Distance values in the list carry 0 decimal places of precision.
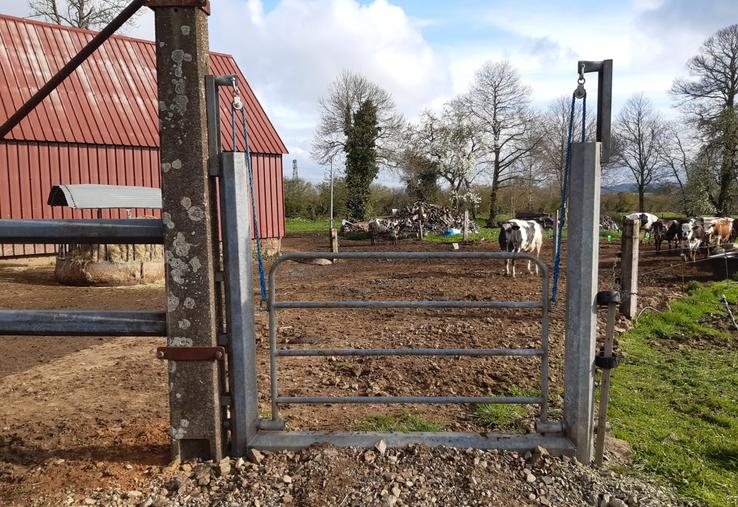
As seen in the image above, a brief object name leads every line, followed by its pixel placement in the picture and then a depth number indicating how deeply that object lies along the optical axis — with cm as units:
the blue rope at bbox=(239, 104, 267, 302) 281
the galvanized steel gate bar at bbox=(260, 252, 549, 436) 313
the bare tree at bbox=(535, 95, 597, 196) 3394
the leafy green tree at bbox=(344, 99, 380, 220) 3591
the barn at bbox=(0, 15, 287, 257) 1373
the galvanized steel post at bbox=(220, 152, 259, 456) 291
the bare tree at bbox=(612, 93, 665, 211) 4159
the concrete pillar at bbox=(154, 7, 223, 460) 275
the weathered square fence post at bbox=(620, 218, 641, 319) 803
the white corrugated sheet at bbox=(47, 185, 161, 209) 1025
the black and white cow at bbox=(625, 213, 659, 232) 2380
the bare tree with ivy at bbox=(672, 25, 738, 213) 3044
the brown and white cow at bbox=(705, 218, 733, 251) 1869
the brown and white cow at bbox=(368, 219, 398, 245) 2480
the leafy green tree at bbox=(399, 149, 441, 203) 3322
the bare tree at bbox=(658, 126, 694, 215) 3778
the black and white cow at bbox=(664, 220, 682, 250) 1775
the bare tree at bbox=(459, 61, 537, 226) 3347
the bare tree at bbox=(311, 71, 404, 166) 3712
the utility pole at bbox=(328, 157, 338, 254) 1524
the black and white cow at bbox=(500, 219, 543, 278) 1452
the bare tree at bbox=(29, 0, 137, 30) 2284
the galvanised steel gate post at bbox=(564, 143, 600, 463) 294
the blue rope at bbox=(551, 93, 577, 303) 304
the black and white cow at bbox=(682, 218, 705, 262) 1686
